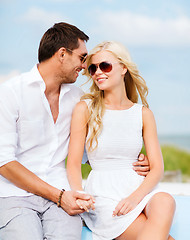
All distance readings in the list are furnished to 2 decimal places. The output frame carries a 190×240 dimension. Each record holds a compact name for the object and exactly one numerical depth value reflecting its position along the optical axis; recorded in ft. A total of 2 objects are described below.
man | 7.72
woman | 7.91
